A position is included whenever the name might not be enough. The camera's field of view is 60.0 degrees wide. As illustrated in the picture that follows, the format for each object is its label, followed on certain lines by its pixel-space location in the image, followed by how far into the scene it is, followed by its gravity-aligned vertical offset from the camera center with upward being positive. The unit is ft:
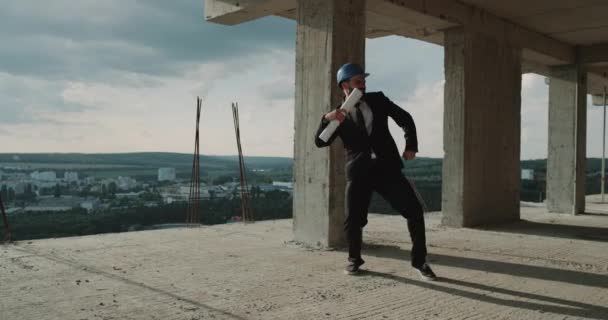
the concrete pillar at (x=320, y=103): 17.97 +2.23
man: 13.01 +0.28
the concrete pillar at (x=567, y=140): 34.58 +2.15
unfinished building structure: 18.30 +4.17
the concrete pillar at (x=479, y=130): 25.50 +2.03
